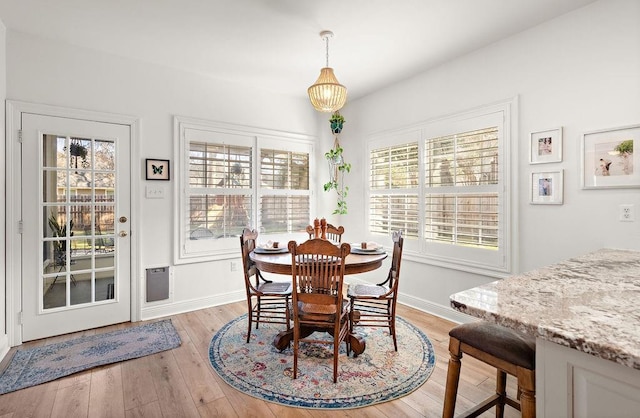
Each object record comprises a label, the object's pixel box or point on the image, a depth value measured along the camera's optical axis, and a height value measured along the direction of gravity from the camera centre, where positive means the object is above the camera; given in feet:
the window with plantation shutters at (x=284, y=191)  13.91 +0.76
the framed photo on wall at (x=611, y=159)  7.16 +1.15
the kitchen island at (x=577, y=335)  2.49 -1.07
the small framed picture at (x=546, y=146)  8.32 +1.64
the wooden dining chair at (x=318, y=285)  7.02 -1.79
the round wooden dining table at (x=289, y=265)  7.94 -1.47
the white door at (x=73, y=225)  9.36 -0.56
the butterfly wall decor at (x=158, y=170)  11.10 +1.33
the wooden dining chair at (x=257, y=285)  8.86 -2.32
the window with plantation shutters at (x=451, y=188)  9.62 +0.67
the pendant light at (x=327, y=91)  8.86 +3.28
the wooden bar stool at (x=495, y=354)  3.77 -1.90
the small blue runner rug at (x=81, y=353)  7.47 -3.93
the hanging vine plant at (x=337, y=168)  14.23 +1.87
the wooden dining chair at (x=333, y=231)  10.81 -0.81
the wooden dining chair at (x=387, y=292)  8.63 -2.36
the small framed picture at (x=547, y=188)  8.30 +0.53
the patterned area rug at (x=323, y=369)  6.73 -3.94
